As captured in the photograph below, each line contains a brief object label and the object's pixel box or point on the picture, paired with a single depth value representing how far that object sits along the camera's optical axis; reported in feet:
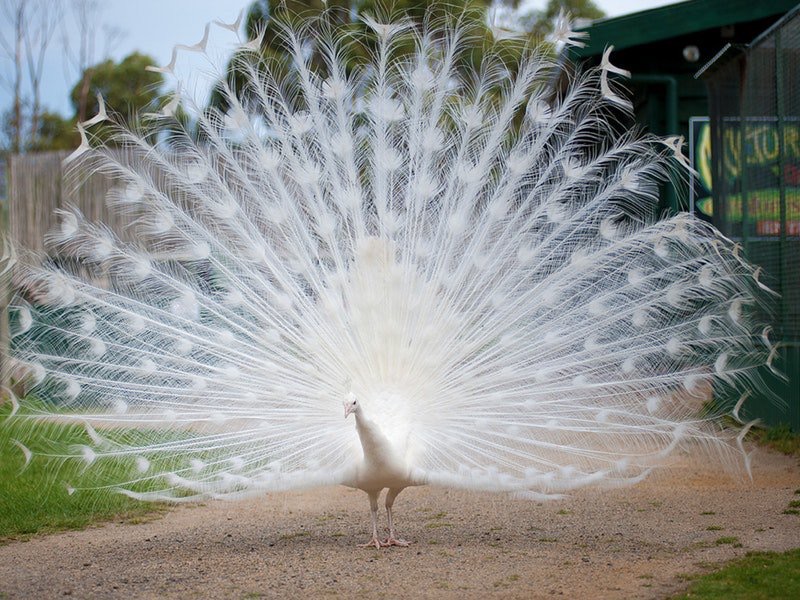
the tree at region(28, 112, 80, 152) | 128.88
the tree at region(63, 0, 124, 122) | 120.47
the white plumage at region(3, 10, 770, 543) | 20.56
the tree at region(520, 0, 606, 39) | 122.21
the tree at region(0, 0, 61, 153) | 114.46
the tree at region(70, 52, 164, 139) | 127.13
